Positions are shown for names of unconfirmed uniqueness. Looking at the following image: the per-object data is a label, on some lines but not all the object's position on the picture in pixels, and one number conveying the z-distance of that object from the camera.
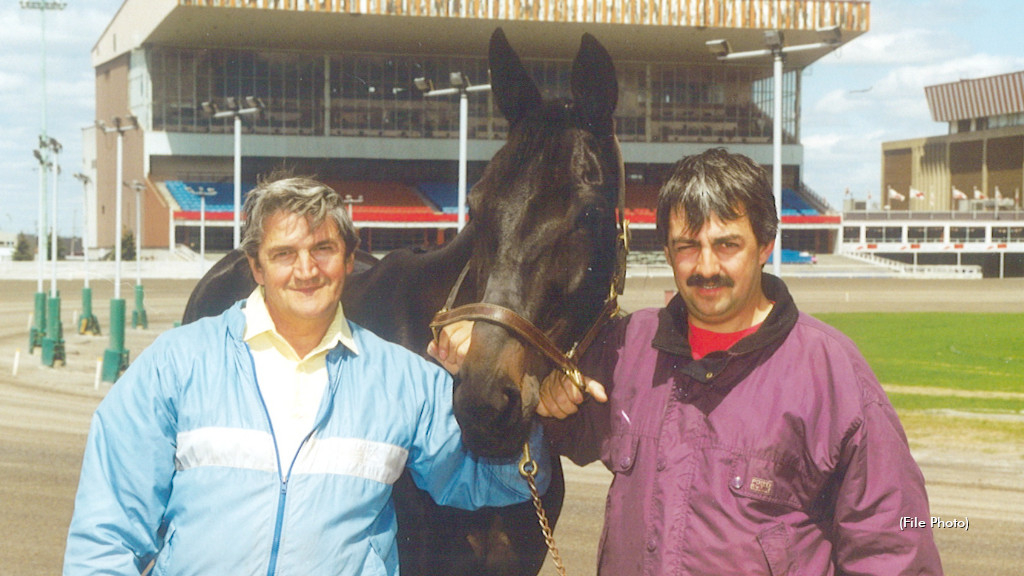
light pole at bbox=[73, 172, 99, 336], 24.80
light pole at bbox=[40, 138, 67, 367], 18.98
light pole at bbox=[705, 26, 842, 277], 14.43
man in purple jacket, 2.29
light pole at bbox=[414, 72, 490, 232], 17.53
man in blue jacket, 2.50
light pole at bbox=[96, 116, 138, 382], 16.70
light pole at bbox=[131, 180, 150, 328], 26.66
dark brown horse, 2.40
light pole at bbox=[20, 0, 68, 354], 21.75
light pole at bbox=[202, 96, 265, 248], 20.25
